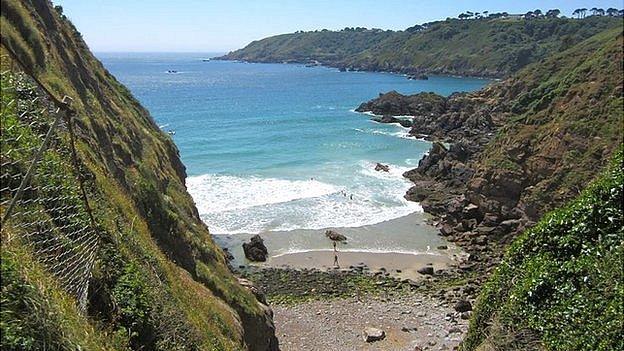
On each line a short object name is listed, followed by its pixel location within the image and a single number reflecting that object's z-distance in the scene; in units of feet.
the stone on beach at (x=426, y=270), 101.91
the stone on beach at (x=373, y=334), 76.90
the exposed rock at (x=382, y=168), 180.96
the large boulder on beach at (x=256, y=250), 109.81
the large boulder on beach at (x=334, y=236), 119.75
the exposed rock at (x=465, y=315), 81.62
